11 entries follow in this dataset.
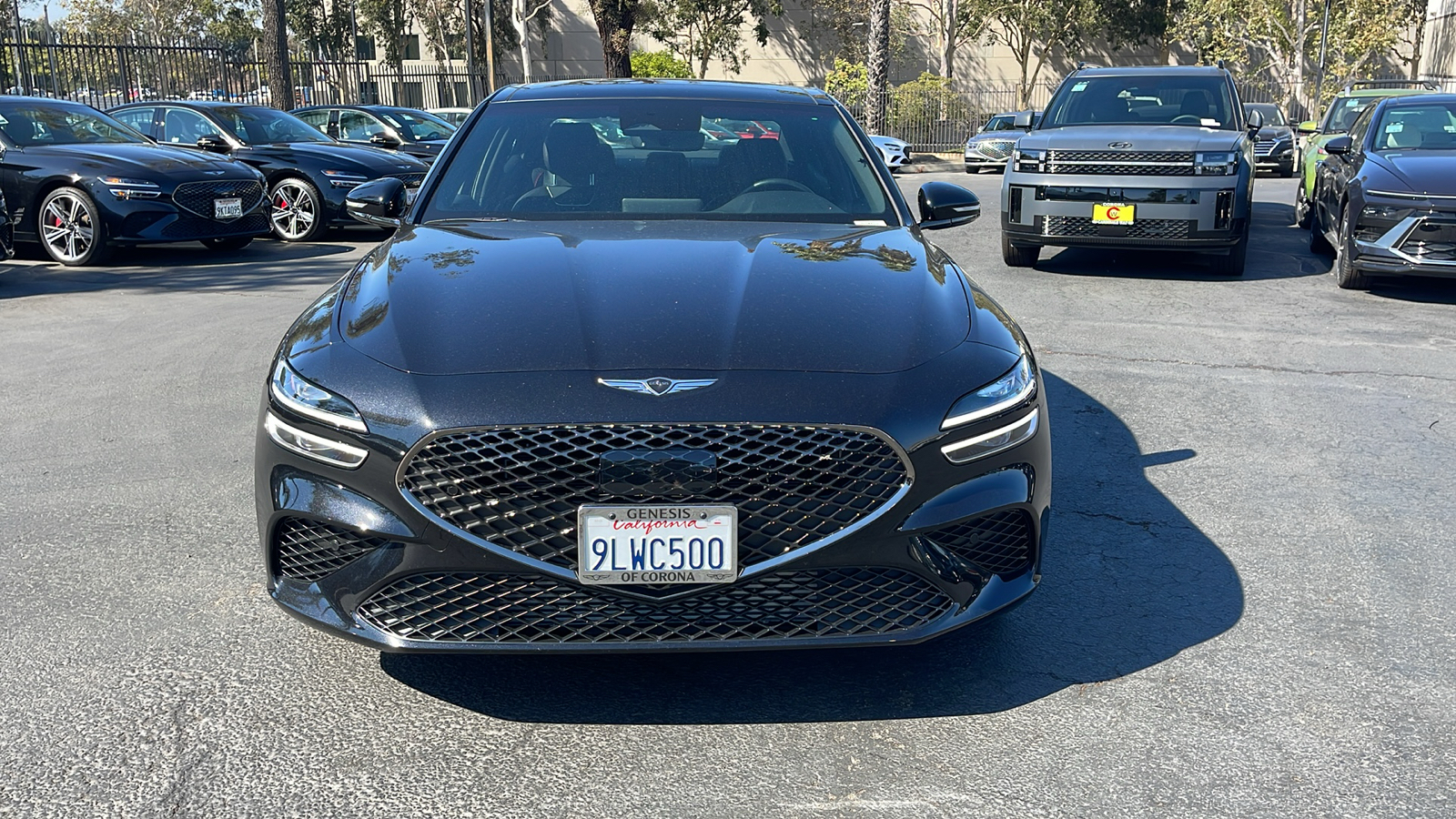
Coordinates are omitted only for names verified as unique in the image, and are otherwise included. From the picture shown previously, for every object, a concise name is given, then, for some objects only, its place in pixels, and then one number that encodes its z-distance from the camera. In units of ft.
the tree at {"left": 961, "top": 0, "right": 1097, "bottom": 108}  148.56
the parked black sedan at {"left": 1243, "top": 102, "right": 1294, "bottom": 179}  47.04
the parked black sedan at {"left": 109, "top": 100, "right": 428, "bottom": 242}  43.50
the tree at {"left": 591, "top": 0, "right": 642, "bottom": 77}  108.06
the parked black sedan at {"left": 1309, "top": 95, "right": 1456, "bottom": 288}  30.71
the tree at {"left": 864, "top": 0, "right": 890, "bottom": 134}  94.79
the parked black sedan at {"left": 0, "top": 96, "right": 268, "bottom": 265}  36.99
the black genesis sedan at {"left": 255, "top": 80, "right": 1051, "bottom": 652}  9.52
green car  45.93
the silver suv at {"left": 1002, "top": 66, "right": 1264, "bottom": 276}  33.96
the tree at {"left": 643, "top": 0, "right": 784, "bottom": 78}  160.86
